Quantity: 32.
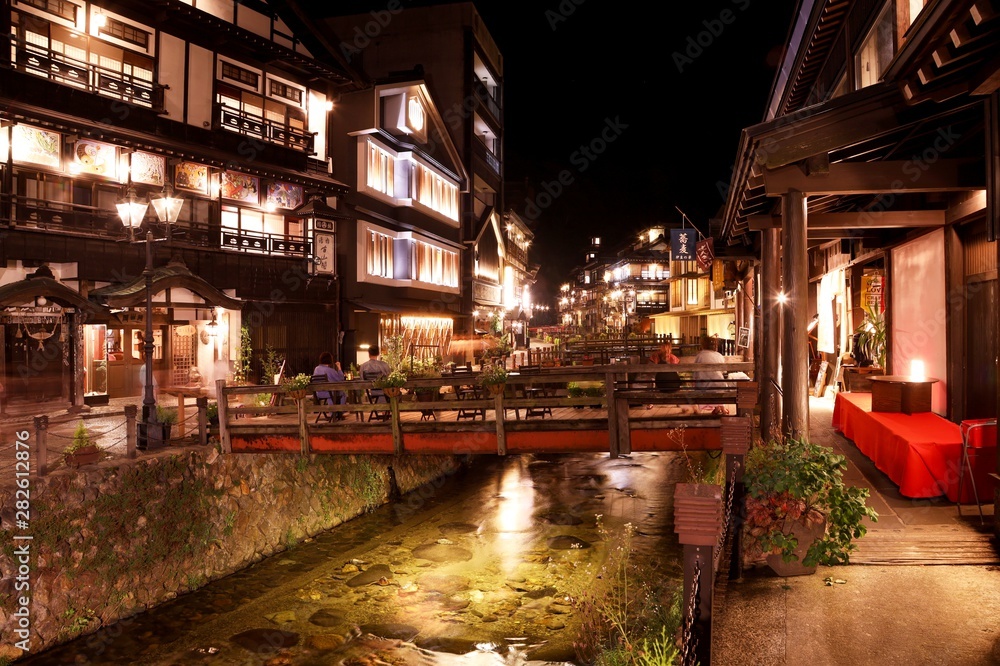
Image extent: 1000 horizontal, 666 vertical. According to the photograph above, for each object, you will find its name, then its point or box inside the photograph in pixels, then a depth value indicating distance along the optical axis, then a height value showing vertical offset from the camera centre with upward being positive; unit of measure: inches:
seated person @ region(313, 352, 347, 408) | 590.2 -29.2
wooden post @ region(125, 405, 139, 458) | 471.5 -66.1
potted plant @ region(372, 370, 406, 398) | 485.4 -31.1
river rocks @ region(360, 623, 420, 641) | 383.4 -176.9
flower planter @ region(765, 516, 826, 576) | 275.7 -87.3
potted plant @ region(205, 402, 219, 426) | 579.9 -65.2
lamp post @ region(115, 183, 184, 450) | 519.2 +103.8
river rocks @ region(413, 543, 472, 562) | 509.4 -172.3
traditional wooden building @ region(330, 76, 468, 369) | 1122.7 +245.3
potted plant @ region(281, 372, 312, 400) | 510.0 -35.6
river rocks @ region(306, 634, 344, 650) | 376.2 -178.9
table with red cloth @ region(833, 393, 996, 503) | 325.7 -60.6
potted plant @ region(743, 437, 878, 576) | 272.8 -74.5
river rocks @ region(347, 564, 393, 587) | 469.5 -175.7
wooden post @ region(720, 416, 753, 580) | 281.3 -58.2
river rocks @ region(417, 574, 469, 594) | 449.7 -173.7
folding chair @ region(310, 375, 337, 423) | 577.3 -52.8
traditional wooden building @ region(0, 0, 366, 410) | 683.4 +203.8
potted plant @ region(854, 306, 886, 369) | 607.8 +4.3
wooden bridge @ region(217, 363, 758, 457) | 442.6 -62.8
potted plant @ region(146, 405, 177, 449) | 511.8 -72.8
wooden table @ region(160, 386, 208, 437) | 566.9 -47.1
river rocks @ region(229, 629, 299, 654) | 379.6 -180.5
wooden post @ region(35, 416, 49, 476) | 405.1 -64.8
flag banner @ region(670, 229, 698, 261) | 1259.4 +199.1
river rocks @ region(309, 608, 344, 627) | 406.3 -178.6
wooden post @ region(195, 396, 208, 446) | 529.7 -64.6
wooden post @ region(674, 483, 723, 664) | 180.2 -60.3
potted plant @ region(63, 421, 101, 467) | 431.5 -74.2
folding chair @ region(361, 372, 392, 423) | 590.4 -54.7
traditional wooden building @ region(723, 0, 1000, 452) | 278.2 +95.5
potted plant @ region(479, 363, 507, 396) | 462.6 -26.8
